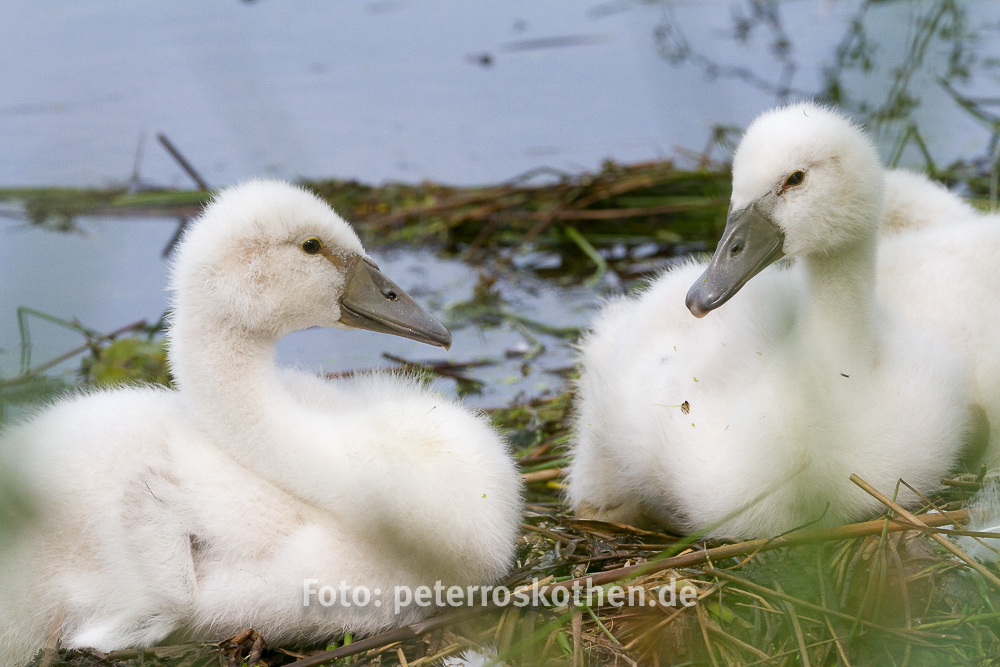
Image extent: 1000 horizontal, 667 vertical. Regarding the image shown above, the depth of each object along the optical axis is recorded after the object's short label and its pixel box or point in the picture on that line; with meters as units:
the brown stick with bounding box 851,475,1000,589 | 5.42
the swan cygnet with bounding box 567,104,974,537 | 6.18
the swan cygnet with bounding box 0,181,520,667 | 5.86
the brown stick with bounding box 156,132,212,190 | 13.07
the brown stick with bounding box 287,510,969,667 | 5.70
